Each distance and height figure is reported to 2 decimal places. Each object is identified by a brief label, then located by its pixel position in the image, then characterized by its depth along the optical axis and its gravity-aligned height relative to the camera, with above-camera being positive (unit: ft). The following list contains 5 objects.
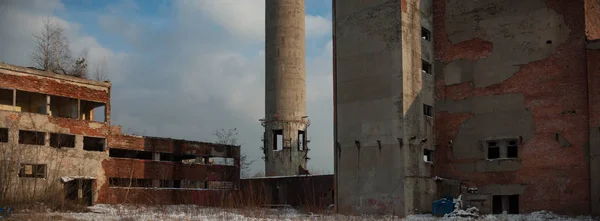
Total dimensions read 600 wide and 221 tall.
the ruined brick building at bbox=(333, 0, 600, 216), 89.97 +8.35
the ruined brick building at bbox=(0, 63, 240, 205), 101.91 +1.24
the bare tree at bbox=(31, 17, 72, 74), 130.82 +20.93
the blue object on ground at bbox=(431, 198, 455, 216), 93.66 -7.08
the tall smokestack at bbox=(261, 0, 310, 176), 167.63 +21.25
